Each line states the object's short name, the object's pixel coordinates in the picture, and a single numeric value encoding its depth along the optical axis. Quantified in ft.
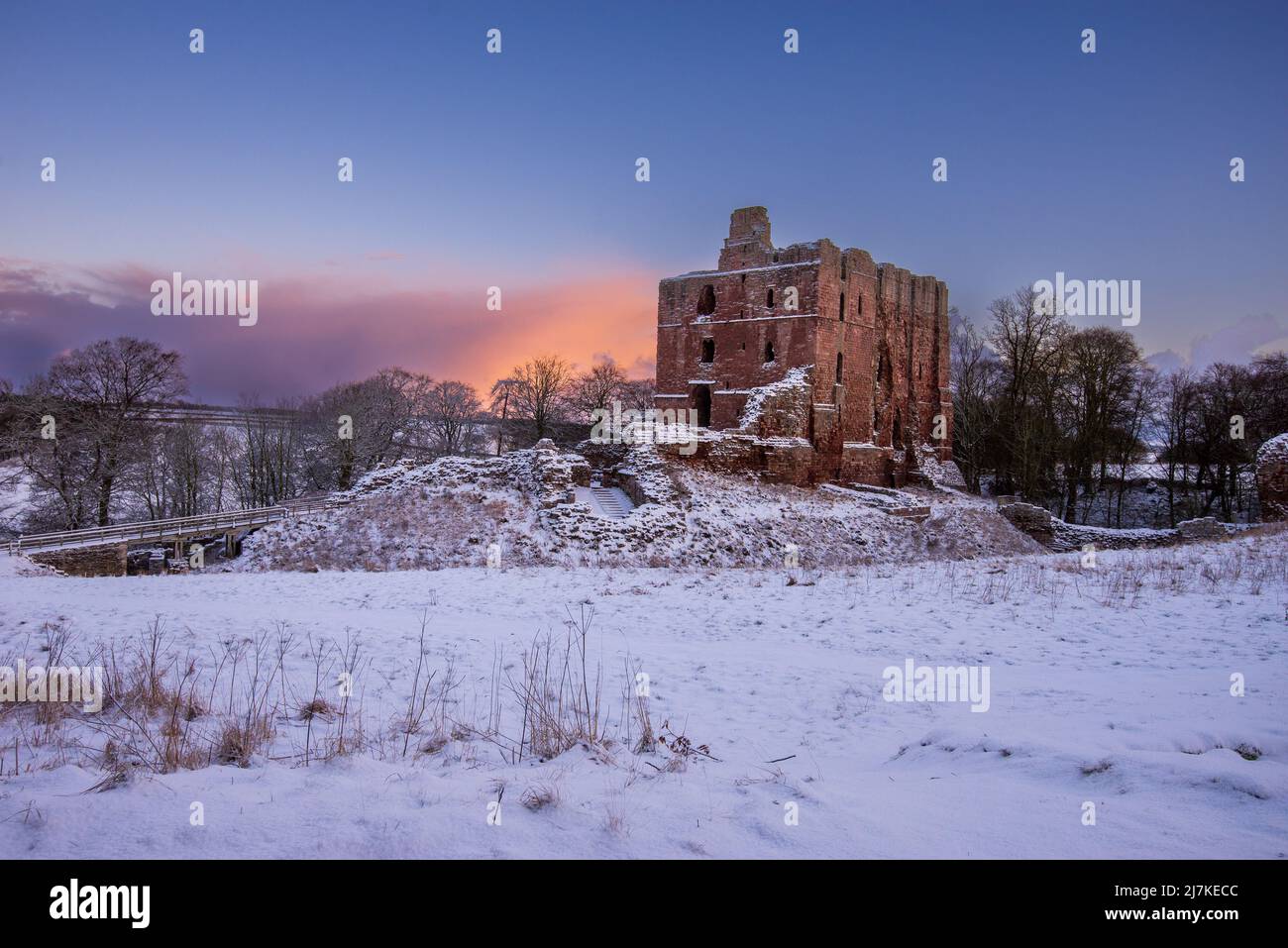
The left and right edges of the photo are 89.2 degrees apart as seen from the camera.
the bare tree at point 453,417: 156.97
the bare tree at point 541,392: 180.34
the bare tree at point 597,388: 182.39
